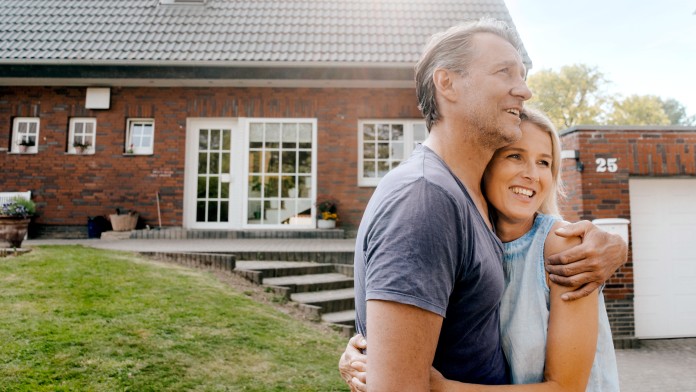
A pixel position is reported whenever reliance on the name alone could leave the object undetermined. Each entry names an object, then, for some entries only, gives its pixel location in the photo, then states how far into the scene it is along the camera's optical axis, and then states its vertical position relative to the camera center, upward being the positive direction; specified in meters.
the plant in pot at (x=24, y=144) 10.25 +1.77
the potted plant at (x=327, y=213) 10.01 +0.17
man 0.90 -0.04
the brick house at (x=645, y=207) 6.27 +0.25
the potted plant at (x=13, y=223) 6.89 -0.10
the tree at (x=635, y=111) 33.16 +8.87
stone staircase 5.48 -0.96
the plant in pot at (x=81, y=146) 10.25 +1.74
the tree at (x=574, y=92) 33.41 +10.43
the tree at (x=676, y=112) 56.84 +15.11
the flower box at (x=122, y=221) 9.91 -0.08
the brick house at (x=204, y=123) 10.04 +2.38
